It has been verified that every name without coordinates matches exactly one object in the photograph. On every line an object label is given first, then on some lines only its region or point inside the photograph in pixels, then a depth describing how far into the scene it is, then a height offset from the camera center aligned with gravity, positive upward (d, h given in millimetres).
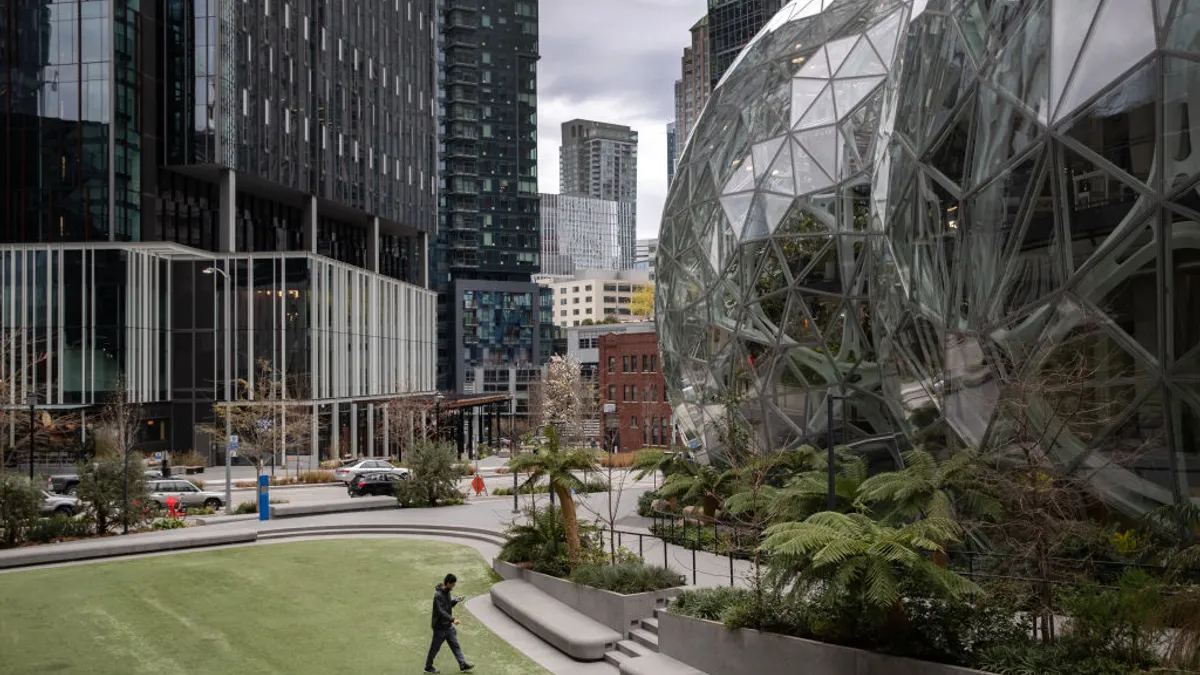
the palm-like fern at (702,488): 27766 -3450
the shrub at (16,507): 29422 -3841
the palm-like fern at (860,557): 13117 -2568
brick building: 79312 -2512
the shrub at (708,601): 17172 -4069
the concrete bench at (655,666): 16641 -4943
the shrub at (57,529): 30234 -4697
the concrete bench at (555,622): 18531 -4959
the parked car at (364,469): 46269 -4993
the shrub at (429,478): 39594 -4376
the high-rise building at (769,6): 197338 +65773
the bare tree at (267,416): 55750 -2901
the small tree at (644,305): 160000 +8338
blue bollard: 36906 -4812
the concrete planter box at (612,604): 19656 -4715
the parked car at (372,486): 43969 -5123
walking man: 16938 -4286
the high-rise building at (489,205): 172625 +26385
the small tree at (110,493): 31688 -3794
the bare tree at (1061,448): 13922 -1363
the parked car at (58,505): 36188 -4741
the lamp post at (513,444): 73500 -5884
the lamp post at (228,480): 39284 -4309
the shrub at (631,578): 20359 -4299
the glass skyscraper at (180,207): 60844 +10002
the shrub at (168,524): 33694 -5045
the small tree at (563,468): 23016 -2393
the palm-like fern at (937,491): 16438 -2253
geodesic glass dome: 13836 +1957
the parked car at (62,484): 46156 -5102
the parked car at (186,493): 41312 -4986
